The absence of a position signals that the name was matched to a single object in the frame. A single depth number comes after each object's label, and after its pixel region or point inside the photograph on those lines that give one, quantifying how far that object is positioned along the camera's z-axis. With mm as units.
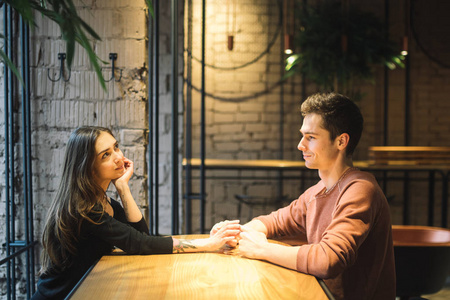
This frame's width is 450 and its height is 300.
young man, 1434
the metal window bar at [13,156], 2211
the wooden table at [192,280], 1247
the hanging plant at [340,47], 4719
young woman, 1615
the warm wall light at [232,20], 5218
